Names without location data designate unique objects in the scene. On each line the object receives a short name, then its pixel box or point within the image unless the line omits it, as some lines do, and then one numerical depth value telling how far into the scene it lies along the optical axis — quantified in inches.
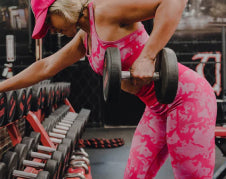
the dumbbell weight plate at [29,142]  65.7
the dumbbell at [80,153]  101.3
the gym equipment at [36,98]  76.5
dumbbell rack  69.1
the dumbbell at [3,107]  50.2
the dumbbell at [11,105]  53.8
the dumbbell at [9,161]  51.9
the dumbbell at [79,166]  86.8
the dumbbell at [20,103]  61.0
